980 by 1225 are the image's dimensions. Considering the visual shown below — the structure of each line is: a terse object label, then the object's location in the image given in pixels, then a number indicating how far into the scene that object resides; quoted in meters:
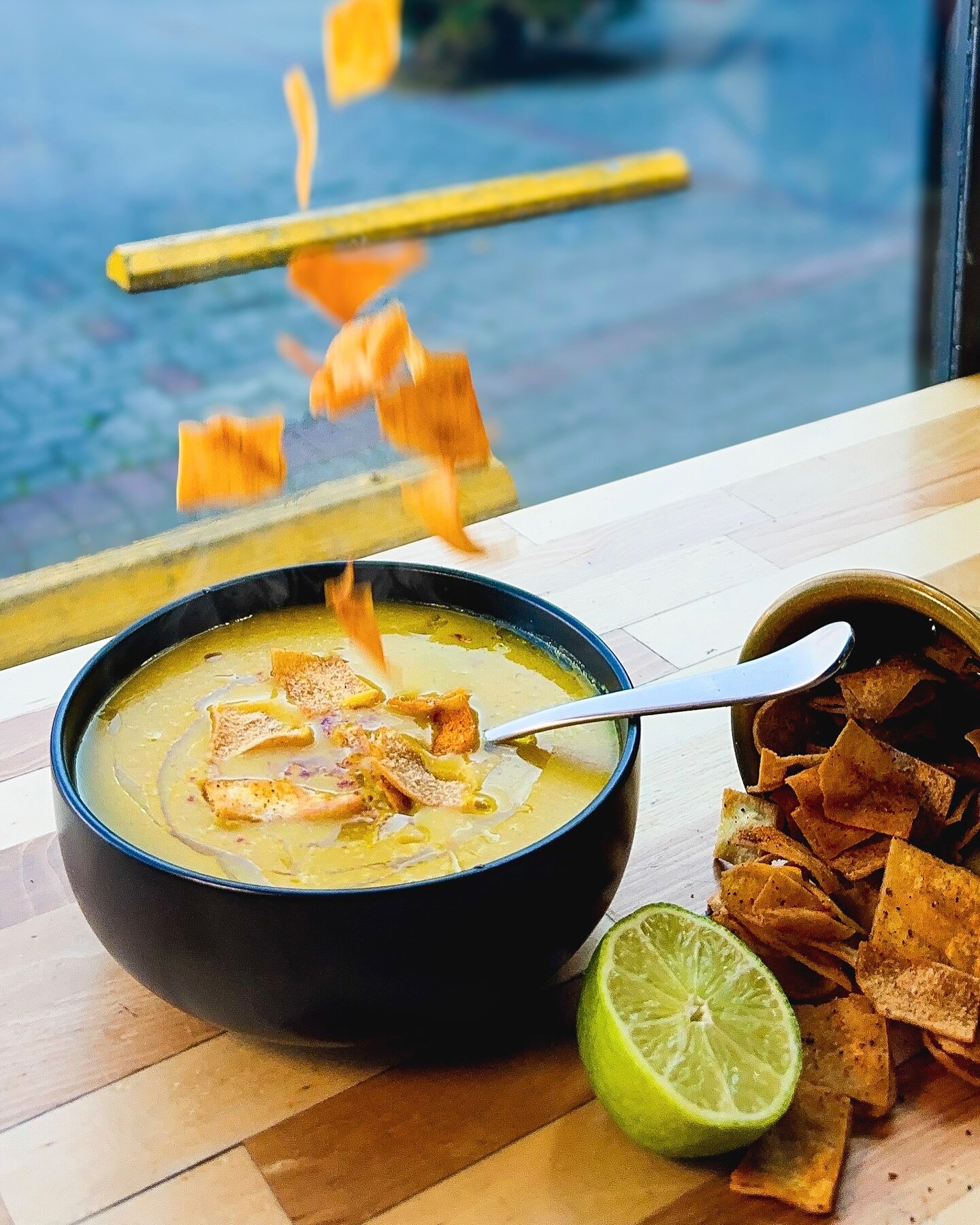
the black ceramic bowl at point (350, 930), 0.28
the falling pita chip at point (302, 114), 0.31
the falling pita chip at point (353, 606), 0.39
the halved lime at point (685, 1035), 0.28
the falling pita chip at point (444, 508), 0.37
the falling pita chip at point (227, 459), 0.36
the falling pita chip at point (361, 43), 0.29
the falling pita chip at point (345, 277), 0.35
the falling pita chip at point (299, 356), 0.35
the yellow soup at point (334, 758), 0.31
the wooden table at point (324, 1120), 0.29
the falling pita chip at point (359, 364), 0.37
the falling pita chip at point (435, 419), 0.36
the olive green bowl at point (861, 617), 0.32
